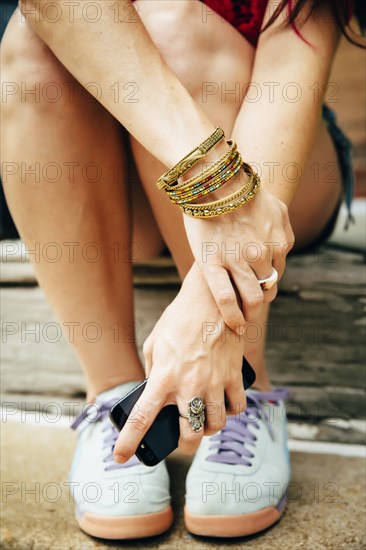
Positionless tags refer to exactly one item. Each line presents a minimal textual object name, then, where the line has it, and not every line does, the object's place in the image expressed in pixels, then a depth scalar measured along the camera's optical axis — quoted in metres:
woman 1.12
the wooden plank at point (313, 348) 1.46
